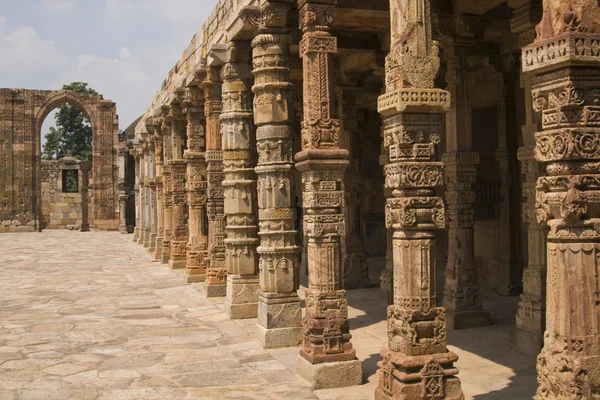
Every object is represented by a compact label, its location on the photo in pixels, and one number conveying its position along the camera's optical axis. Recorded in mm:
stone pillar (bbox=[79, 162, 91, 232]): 39719
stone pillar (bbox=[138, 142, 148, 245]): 25562
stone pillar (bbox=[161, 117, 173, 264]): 18859
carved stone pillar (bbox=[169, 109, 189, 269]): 16969
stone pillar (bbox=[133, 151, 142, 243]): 28984
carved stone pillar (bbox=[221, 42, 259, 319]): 10297
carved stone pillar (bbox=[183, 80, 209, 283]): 14359
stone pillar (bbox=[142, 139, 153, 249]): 24000
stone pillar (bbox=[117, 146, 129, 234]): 36938
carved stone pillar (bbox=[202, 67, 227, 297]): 12203
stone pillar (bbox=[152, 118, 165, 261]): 20516
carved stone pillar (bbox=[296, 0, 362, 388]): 6898
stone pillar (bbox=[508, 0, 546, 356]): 7582
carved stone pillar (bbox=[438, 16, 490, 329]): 9352
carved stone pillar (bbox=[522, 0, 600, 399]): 3863
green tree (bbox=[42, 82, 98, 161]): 55250
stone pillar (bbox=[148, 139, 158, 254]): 23219
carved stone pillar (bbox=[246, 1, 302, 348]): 8484
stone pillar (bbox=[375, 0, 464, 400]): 5148
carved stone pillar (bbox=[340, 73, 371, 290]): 13094
